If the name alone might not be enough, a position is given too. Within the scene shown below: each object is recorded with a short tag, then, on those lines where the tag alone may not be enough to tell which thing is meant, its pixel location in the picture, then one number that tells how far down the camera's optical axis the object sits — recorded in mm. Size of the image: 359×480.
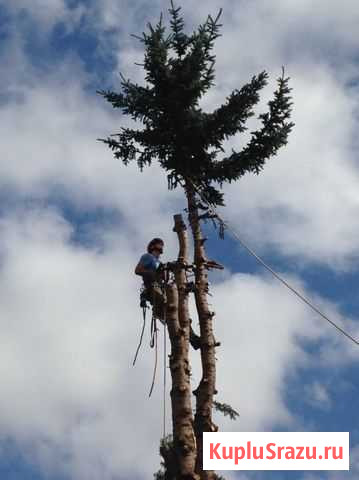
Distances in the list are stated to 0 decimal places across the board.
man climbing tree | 13312
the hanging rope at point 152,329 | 13711
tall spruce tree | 16359
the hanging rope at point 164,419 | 11727
